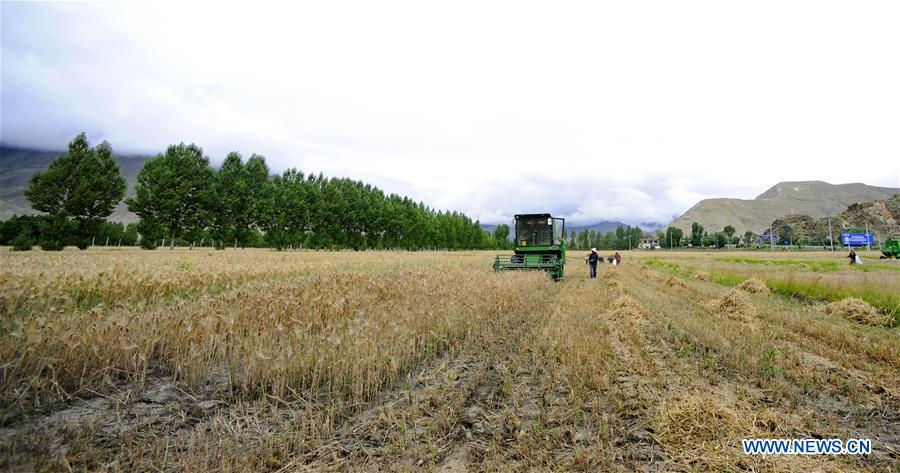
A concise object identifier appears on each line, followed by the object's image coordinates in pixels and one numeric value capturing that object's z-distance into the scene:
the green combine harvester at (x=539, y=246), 17.55
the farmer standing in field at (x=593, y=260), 20.77
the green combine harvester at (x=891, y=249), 43.77
